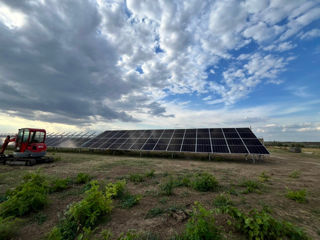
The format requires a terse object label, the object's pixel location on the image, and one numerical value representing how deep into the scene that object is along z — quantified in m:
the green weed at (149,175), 9.89
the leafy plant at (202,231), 3.11
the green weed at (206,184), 7.29
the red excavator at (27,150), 13.66
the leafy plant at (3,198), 5.98
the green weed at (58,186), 7.07
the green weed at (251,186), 7.13
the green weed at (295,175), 10.37
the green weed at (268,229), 3.38
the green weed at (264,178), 9.13
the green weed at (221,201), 5.52
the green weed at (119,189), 6.35
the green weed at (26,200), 4.68
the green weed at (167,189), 6.69
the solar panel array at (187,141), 17.59
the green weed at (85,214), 3.99
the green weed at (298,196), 5.98
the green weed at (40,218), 4.57
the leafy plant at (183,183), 8.01
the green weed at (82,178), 8.34
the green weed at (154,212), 4.87
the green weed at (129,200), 5.58
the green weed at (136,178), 8.76
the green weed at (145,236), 3.66
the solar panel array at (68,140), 26.54
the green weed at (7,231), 3.51
